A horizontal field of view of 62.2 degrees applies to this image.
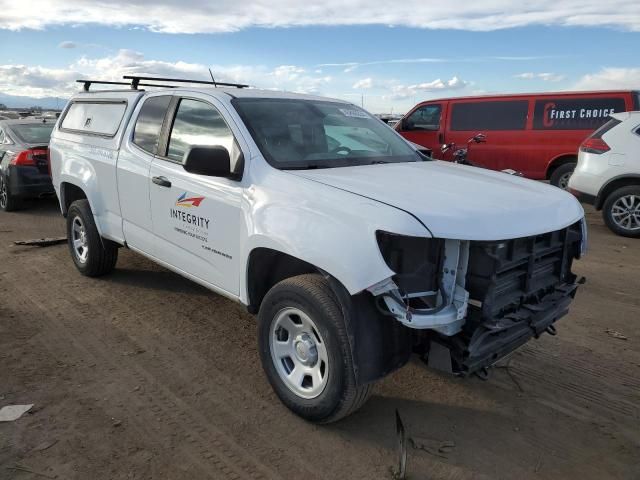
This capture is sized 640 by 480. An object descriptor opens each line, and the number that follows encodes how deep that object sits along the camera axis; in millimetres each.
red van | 9797
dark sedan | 8867
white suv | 7793
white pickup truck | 2625
